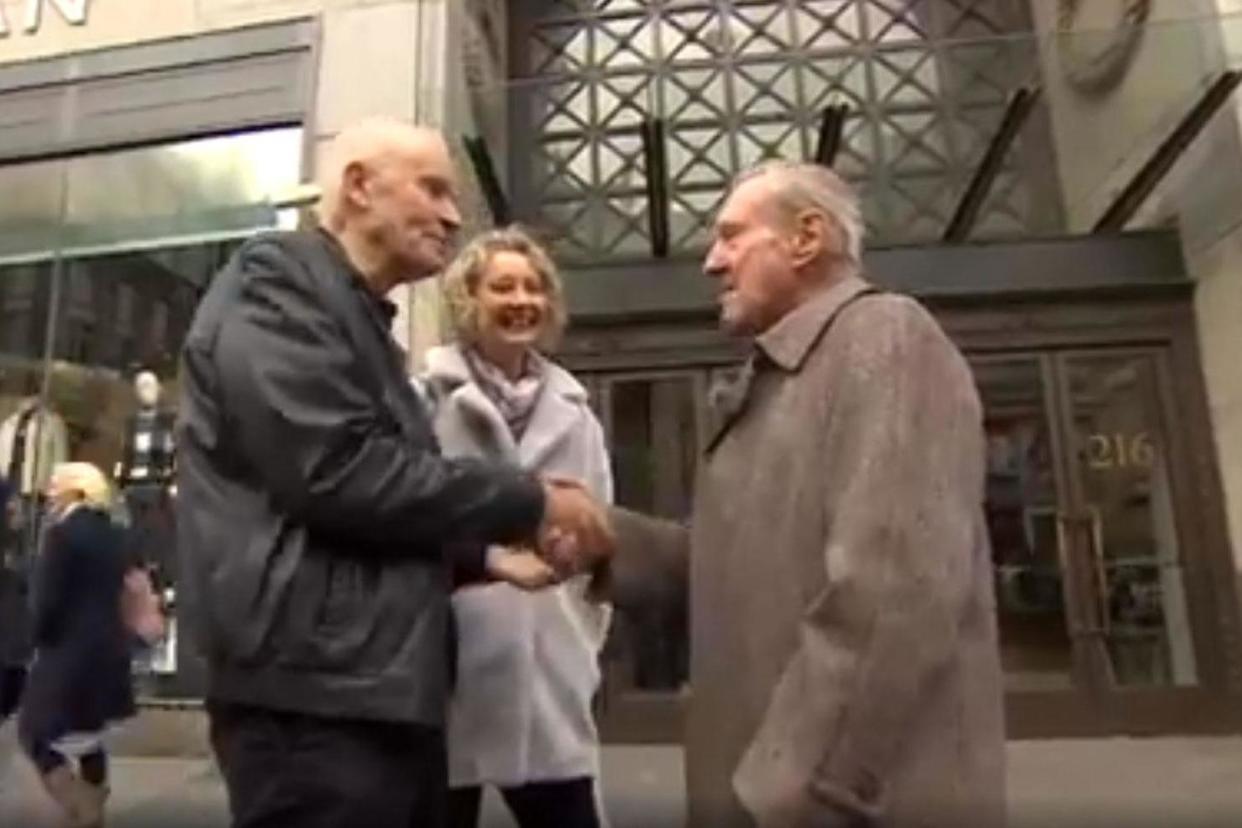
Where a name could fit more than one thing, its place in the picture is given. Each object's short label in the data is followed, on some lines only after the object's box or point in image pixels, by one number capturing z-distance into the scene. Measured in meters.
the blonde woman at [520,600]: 2.22
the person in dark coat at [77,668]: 4.58
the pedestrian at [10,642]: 4.97
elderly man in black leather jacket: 1.62
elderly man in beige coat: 1.55
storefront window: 6.97
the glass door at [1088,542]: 7.35
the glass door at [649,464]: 6.83
